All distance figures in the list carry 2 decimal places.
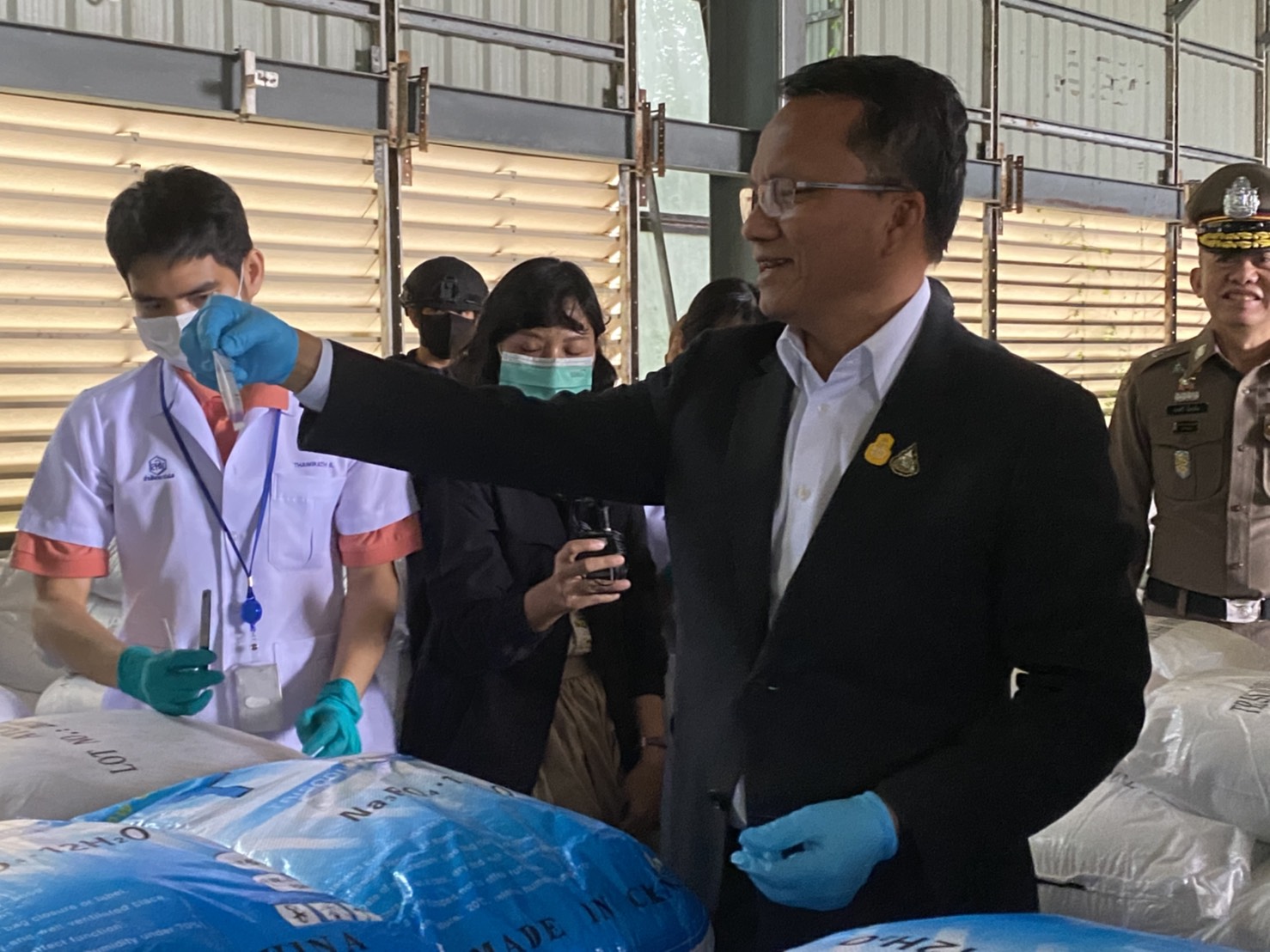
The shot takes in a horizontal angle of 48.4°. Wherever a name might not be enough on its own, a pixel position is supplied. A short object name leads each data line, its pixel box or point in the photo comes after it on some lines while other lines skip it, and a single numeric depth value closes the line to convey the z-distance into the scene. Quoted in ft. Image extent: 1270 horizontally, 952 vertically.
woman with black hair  7.20
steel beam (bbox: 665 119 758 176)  20.43
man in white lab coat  6.34
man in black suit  4.27
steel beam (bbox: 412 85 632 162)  17.76
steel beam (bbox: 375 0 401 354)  17.25
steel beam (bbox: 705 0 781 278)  21.84
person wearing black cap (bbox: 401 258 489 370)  11.57
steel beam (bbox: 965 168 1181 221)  25.99
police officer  9.98
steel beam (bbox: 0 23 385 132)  13.94
